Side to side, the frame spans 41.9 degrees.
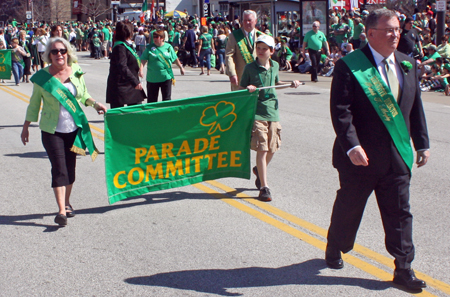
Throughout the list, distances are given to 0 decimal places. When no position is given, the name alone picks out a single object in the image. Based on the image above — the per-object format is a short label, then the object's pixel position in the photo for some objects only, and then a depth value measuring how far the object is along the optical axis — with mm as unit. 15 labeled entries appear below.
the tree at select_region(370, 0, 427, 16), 26047
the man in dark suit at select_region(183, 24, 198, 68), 23875
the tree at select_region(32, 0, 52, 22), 70938
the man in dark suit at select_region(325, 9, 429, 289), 3697
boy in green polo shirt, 5953
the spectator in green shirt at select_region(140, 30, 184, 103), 8938
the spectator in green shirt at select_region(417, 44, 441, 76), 14509
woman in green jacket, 5301
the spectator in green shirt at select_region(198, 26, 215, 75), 21094
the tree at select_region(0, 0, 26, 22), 79188
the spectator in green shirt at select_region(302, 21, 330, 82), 17234
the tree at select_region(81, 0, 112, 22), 70925
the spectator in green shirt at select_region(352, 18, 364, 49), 18702
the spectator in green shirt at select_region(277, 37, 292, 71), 21039
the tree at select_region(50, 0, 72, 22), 73475
